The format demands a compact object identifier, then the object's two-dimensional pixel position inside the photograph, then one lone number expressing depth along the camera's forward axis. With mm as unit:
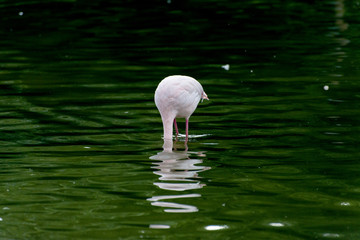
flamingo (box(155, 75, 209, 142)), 20516
